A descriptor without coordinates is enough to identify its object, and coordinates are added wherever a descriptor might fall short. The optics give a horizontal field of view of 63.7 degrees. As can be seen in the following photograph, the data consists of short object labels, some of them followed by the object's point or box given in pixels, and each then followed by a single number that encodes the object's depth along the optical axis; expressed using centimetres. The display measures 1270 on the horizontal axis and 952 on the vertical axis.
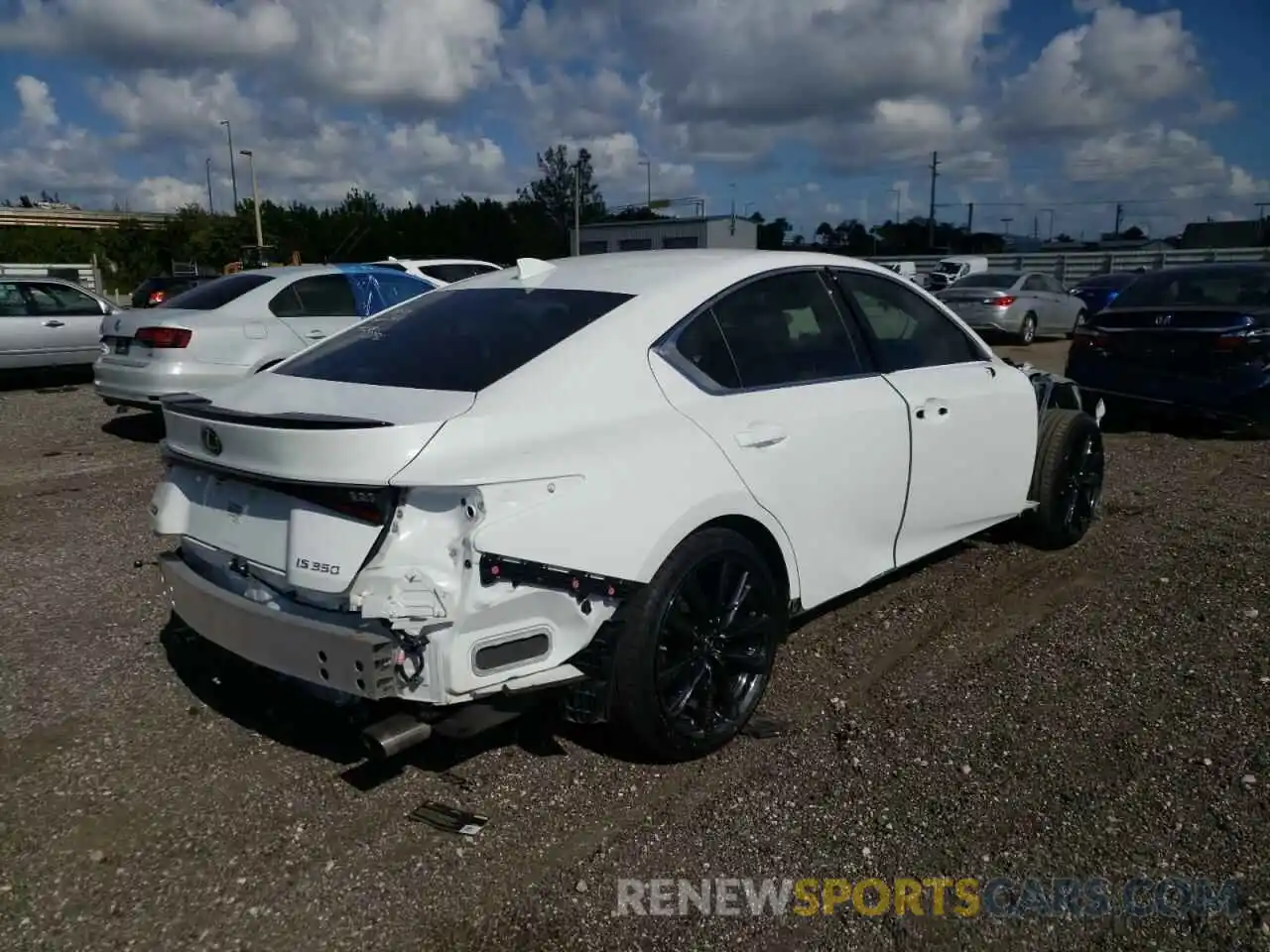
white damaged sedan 273
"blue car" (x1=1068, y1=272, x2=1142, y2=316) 2020
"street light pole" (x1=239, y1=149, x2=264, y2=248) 5011
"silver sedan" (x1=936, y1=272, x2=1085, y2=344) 1841
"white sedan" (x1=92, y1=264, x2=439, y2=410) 864
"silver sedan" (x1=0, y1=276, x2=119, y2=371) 1280
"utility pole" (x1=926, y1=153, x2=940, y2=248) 6688
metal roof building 3666
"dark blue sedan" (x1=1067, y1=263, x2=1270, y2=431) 816
